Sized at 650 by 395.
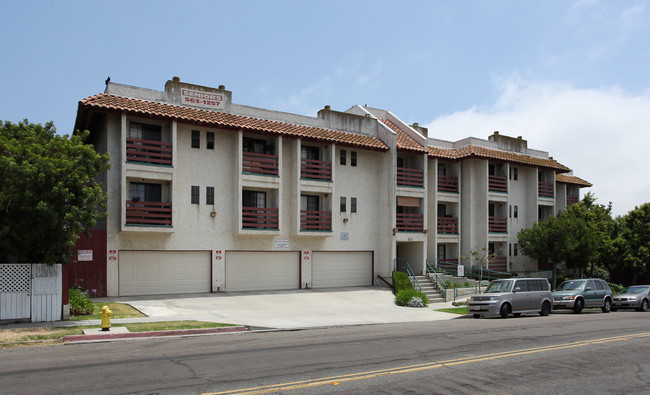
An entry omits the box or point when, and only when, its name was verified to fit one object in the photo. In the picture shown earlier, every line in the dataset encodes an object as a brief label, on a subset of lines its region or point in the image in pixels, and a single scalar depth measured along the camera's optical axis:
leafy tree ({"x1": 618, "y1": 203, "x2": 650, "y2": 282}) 33.97
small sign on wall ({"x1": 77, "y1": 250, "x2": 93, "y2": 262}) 21.03
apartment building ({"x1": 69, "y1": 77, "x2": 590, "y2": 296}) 22.28
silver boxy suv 20.03
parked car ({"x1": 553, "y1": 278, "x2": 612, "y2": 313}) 23.05
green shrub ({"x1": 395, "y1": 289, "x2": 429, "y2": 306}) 24.00
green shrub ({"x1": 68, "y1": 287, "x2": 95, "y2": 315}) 17.02
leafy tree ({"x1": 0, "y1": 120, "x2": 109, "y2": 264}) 14.75
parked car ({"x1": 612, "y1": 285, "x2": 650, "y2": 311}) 24.73
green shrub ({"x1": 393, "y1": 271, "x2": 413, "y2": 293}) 26.86
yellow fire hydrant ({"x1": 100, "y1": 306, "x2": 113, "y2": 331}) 14.13
